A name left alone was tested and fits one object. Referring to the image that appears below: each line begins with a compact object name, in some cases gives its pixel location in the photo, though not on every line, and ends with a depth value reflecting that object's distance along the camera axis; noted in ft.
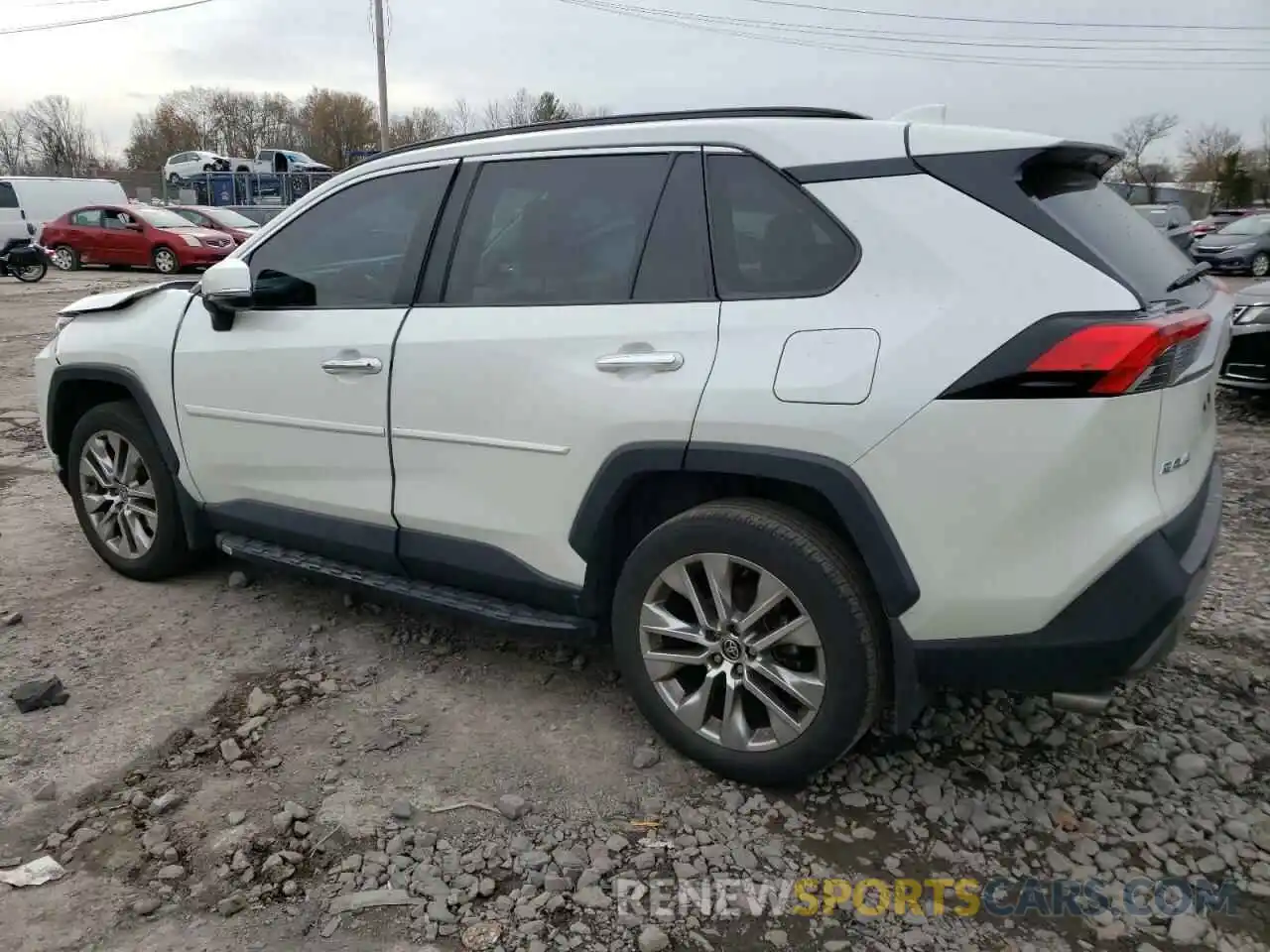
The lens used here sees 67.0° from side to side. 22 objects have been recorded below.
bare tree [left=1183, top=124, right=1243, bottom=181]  220.43
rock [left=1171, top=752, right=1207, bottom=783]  8.88
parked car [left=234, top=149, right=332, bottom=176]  123.13
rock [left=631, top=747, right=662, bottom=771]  9.29
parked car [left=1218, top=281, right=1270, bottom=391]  21.56
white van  67.62
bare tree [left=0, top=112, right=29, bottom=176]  234.38
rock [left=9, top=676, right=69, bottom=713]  10.39
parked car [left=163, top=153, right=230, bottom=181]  131.44
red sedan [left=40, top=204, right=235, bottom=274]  64.80
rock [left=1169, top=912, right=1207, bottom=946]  7.00
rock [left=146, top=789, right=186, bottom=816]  8.66
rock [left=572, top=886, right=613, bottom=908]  7.48
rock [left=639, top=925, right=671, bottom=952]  7.07
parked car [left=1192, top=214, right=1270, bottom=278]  67.92
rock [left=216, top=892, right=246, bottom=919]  7.41
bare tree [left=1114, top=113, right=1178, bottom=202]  227.26
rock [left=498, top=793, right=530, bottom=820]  8.57
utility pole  96.84
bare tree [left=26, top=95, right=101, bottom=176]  229.66
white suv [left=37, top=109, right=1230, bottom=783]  7.14
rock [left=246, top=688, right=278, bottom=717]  10.31
